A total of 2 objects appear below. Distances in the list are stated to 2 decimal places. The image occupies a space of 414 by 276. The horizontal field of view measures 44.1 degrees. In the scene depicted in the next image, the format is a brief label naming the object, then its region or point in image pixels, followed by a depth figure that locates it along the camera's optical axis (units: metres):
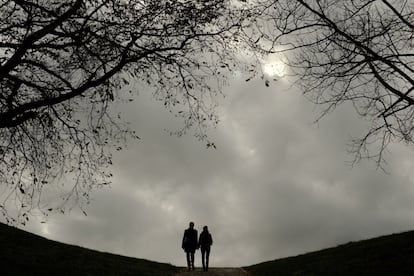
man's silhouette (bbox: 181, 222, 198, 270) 20.94
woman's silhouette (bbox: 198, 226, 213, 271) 21.05
